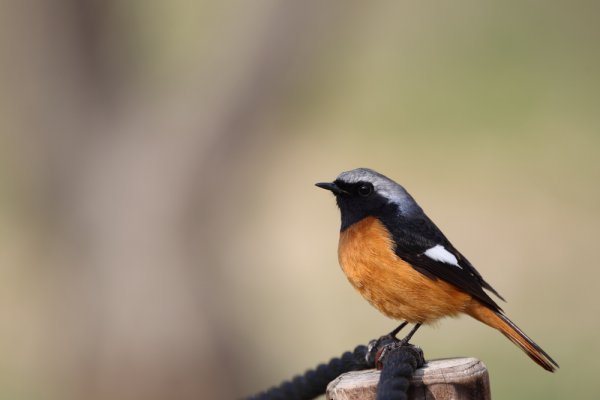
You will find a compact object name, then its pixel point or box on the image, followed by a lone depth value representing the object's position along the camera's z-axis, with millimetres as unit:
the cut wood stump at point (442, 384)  5648
